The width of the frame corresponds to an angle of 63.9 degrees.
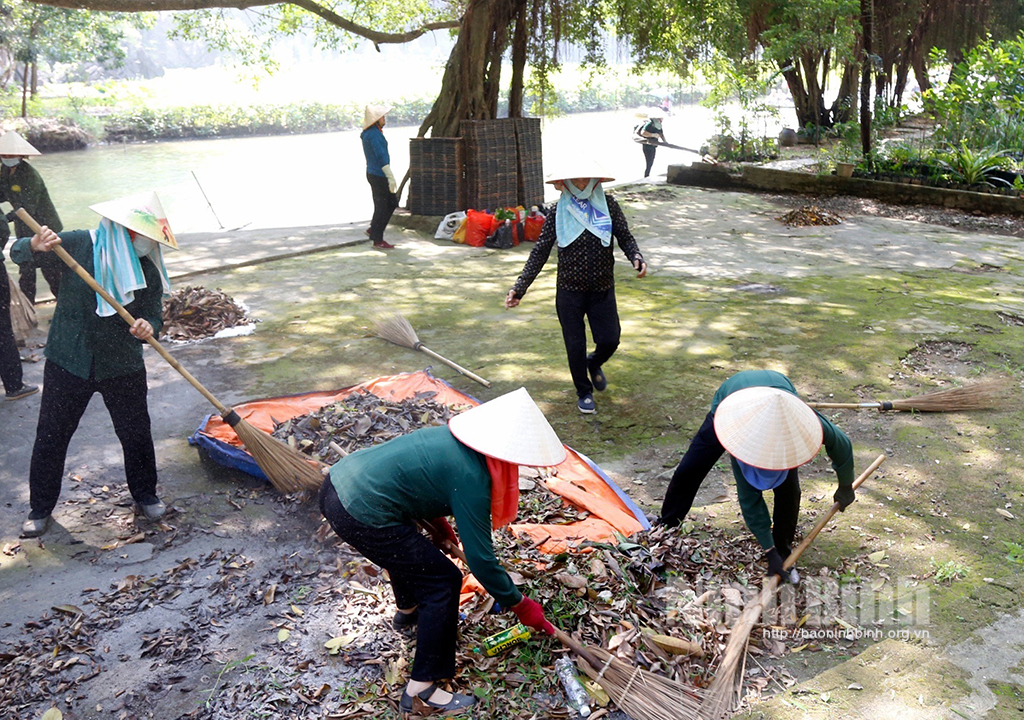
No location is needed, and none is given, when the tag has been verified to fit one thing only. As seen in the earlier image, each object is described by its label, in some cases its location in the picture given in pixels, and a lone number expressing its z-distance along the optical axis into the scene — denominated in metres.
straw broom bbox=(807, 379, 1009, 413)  5.20
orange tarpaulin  3.89
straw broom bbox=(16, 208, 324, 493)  4.26
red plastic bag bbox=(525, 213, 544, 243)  10.72
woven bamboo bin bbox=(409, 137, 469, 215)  11.41
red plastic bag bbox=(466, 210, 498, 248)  10.55
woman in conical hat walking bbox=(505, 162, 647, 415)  5.12
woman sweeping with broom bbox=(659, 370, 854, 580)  3.08
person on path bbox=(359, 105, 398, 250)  9.82
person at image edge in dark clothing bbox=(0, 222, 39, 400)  5.54
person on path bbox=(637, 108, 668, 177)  16.25
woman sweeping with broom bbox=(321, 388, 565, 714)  2.72
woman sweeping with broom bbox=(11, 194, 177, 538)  3.82
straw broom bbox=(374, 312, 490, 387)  6.50
